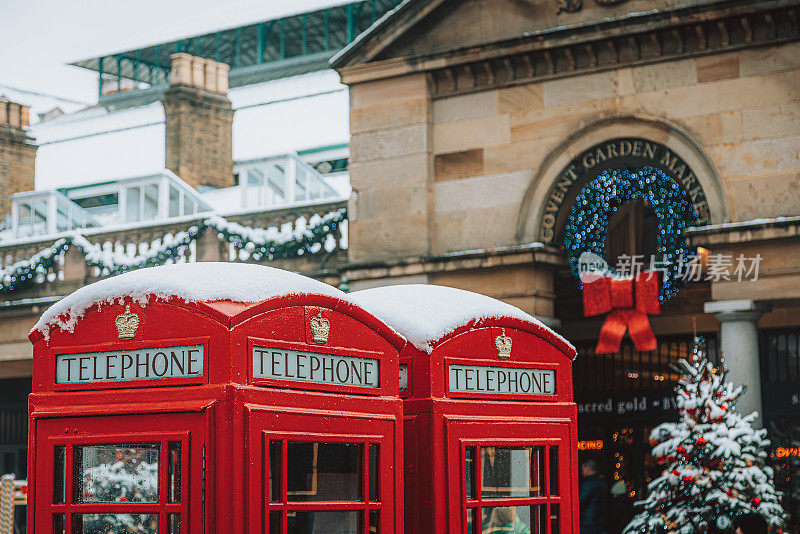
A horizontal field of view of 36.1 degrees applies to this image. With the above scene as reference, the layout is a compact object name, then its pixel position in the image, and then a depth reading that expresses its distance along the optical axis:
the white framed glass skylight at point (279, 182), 22.34
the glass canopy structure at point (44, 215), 24.81
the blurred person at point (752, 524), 7.18
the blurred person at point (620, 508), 17.75
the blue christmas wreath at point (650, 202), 15.96
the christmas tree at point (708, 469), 13.13
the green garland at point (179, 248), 19.05
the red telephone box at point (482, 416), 6.95
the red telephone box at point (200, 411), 5.55
